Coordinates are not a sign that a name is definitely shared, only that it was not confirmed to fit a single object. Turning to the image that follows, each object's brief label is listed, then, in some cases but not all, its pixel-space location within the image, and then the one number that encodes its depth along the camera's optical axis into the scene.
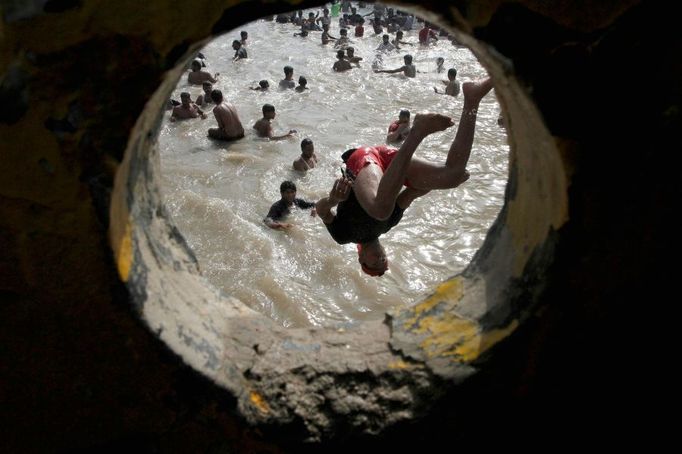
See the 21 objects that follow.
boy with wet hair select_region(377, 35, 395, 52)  15.92
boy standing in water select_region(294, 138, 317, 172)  7.89
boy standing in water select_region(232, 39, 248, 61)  14.64
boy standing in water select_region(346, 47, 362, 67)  13.79
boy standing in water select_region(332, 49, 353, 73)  13.29
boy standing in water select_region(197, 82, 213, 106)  10.58
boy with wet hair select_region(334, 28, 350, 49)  16.20
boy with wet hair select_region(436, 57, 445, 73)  13.66
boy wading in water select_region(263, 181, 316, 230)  6.58
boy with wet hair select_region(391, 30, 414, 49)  16.22
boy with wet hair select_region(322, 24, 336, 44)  16.48
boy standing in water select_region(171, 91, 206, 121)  9.83
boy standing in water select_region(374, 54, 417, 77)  12.81
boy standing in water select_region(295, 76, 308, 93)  11.82
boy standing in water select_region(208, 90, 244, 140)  8.86
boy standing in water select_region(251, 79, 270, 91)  11.64
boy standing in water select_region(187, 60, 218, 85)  12.09
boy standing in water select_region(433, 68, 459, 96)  11.25
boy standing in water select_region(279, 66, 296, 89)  11.95
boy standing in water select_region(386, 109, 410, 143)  8.94
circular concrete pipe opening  1.45
